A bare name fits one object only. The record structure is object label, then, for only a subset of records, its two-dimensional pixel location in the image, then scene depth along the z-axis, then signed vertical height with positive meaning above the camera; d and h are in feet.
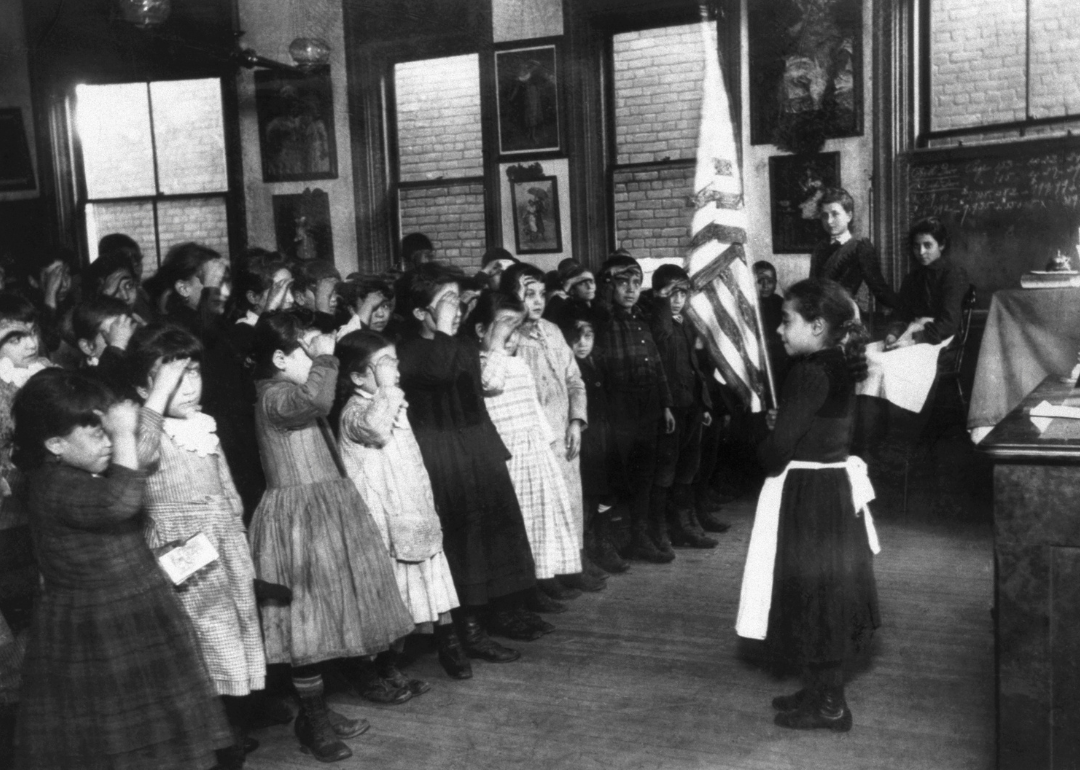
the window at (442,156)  23.81 +2.11
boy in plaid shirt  15.17 -2.06
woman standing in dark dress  18.33 -0.48
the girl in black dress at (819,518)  9.73 -2.69
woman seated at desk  17.22 -1.13
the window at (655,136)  21.75 +2.12
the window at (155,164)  23.85 +2.29
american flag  17.28 -0.98
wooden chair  17.39 -2.59
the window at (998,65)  18.38 +2.79
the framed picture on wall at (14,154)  22.94 +2.50
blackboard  18.43 +0.36
